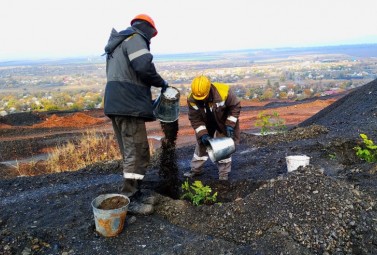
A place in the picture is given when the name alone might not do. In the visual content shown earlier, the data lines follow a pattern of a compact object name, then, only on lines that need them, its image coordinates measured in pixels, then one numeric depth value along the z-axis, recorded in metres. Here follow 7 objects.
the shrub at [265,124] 8.60
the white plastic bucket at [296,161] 5.03
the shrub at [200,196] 4.29
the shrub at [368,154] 5.41
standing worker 3.90
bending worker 4.69
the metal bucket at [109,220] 3.50
